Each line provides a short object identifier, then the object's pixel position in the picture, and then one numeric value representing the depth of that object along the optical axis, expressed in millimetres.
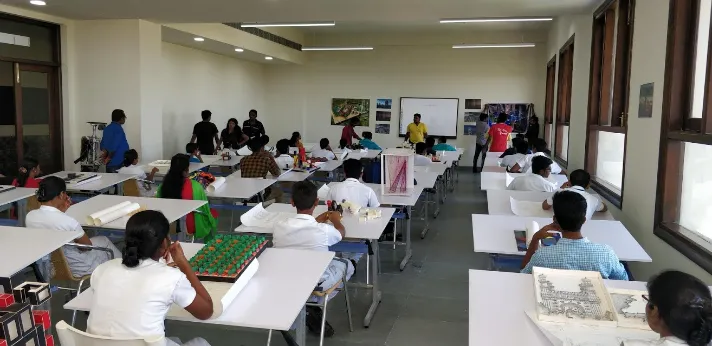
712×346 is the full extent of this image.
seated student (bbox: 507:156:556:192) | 5098
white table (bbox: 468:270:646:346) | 1946
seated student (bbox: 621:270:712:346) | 1495
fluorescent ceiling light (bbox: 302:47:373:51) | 12445
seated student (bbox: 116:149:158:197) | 5844
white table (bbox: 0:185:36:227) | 4402
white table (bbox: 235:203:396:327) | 3604
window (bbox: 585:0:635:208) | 5430
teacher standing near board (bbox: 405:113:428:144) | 12305
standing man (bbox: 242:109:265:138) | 11012
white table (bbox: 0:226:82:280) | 2732
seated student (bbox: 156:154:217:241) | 4629
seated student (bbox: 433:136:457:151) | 10172
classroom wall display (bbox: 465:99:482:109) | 13367
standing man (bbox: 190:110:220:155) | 9617
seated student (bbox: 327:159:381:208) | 4465
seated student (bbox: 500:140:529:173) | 6871
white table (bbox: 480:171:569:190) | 5608
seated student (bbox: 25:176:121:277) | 3359
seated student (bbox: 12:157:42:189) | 5105
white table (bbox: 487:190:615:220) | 4293
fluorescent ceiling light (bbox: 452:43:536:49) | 11609
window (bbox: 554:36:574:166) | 8531
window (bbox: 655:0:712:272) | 3369
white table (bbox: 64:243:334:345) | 2121
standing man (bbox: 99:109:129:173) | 7292
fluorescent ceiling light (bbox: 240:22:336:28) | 7980
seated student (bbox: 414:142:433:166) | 7637
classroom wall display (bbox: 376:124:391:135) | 14125
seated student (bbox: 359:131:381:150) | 11044
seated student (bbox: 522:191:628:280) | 2516
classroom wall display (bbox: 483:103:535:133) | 13102
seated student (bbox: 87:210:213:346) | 1925
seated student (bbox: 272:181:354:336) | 3250
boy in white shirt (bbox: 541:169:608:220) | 4168
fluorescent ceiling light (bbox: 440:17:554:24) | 7449
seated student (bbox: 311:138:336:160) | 8332
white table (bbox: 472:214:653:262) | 3074
